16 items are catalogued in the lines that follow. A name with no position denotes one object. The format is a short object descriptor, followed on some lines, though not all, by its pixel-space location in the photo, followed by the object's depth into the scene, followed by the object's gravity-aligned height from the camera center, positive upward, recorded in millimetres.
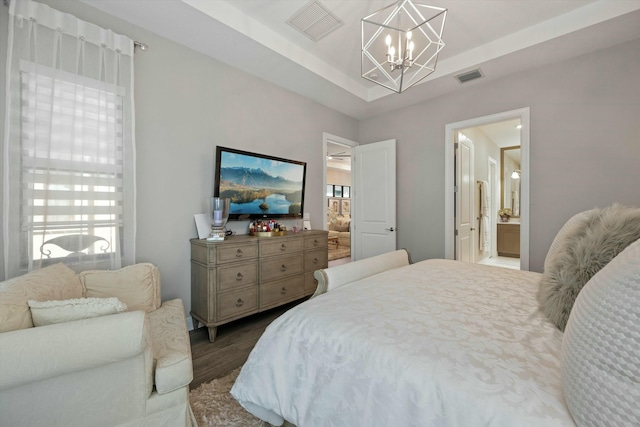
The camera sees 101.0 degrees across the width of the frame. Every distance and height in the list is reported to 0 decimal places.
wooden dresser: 2334 -608
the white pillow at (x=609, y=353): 542 -305
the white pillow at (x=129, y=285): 1825 -524
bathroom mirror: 6660 +919
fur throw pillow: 986 -156
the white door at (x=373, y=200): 3934 +233
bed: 601 -461
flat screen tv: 2754 +346
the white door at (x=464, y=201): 3555 +208
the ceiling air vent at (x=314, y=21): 2254 +1755
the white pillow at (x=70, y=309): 1133 -432
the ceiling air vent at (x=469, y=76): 2984 +1622
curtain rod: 2209 +1420
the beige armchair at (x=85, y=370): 989 -679
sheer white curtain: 1735 +491
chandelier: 1739 +1807
